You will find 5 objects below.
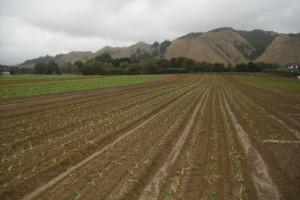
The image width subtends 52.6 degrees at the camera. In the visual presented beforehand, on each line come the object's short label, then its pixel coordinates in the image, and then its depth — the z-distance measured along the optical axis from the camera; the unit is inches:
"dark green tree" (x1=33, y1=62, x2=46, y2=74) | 6117.1
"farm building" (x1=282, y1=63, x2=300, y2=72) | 6665.4
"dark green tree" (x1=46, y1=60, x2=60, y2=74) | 6185.0
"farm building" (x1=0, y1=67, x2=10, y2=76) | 5364.2
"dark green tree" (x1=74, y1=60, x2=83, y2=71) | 7513.8
